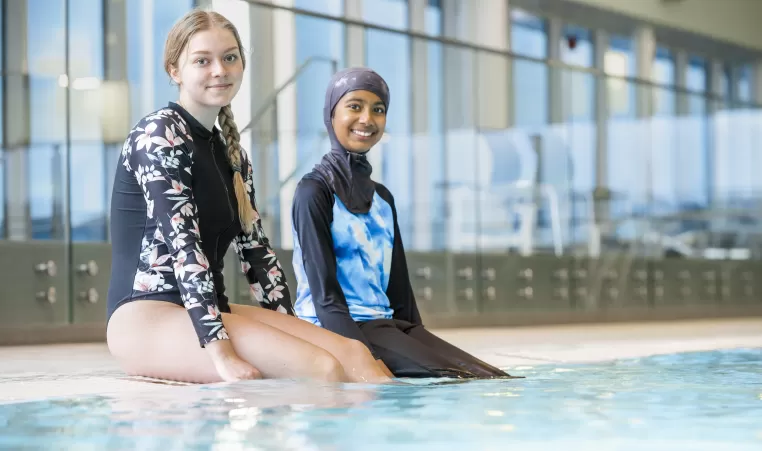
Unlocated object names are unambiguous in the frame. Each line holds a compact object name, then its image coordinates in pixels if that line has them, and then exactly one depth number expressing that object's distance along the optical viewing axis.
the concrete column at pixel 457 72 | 9.33
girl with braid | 3.26
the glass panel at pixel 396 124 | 8.50
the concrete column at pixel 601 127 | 11.08
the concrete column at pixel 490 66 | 9.71
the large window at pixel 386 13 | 8.52
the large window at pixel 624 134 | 11.36
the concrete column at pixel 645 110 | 11.83
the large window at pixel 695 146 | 12.48
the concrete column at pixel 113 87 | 6.80
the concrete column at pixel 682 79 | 12.62
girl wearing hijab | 3.78
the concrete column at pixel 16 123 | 6.53
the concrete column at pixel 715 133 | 13.04
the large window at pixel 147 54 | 6.88
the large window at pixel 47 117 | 6.59
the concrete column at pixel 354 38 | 8.18
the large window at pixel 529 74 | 10.20
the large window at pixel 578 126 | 10.66
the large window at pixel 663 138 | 11.95
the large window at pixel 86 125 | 6.70
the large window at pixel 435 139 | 8.98
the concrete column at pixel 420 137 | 8.84
